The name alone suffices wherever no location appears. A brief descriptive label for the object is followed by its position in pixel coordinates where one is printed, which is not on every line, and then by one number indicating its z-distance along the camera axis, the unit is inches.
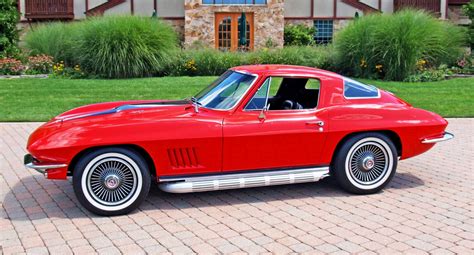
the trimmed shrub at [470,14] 806.5
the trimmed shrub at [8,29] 787.4
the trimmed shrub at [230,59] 701.9
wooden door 1054.4
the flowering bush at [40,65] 699.7
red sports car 200.7
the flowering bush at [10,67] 700.0
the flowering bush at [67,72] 676.7
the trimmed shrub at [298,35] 1063.6
